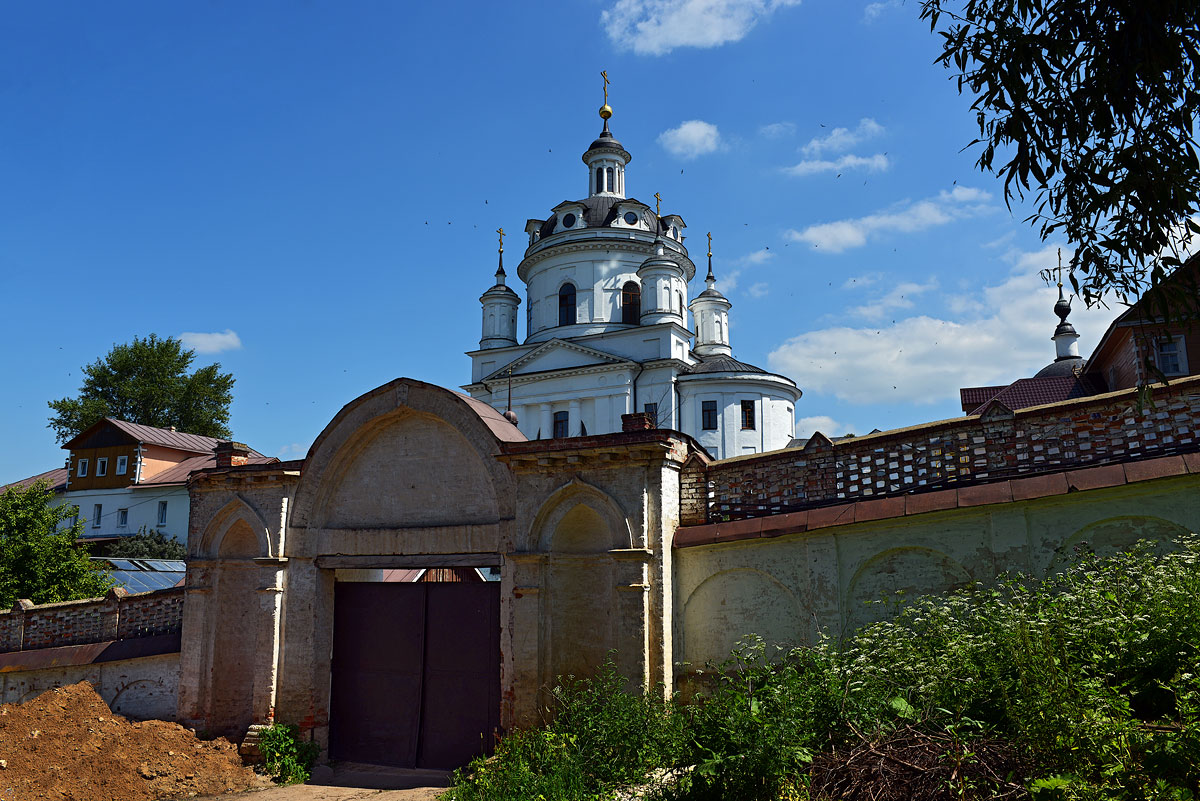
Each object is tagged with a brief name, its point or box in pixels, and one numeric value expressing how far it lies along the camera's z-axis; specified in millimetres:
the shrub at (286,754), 11008
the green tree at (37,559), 17312
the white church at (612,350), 35188
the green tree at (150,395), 47750
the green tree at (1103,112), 5094
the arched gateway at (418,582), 10320
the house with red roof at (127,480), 39250
